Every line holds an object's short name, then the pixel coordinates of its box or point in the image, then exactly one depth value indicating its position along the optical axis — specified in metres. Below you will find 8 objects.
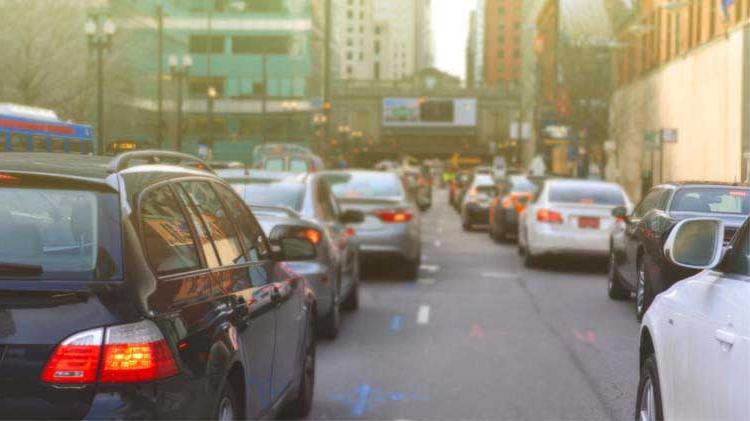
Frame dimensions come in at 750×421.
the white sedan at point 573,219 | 19.83
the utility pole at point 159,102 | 18.61
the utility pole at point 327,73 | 44.09
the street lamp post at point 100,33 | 23.40
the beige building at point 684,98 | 24.36
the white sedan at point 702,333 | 4.07
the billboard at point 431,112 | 134.62
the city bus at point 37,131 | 19.55
